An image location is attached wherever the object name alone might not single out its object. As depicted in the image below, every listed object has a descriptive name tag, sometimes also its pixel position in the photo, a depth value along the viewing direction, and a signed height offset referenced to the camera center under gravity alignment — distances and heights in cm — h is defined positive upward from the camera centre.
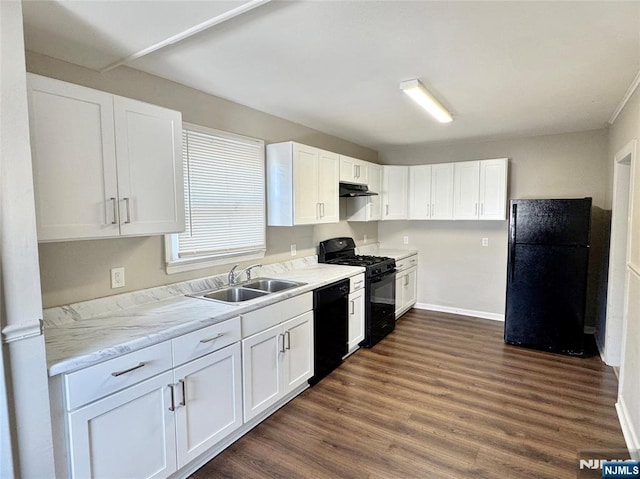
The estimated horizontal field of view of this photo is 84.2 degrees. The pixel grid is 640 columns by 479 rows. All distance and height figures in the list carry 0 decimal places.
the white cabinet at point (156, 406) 158 -98
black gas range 389 -78
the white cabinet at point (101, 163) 165 +29
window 271 +13
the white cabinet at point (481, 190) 452 +33
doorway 326 -45
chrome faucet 295 -48
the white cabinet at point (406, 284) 476 -97
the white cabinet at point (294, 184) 331 +31
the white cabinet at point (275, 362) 240 -108
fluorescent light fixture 257 +93
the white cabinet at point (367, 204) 483 +16
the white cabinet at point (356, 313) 359 -101
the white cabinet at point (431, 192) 489 +33
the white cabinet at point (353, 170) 411 +55
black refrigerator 365 -63
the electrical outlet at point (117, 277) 227 -38
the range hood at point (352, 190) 431 +32
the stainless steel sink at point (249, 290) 275 -60
